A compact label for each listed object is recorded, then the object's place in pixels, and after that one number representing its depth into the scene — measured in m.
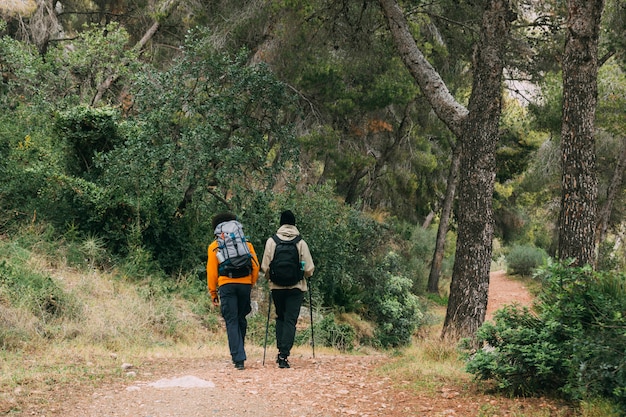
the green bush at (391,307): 17.25
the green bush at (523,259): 35.59
